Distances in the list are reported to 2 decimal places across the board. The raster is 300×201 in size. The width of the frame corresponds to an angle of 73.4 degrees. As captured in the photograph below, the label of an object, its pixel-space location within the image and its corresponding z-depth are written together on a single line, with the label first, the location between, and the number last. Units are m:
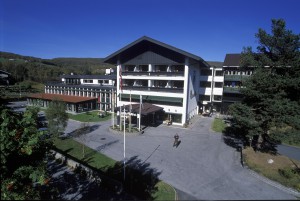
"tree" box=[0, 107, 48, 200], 8.47
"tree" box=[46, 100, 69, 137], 26.19
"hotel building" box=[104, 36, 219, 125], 35.31
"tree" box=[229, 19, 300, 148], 20.05
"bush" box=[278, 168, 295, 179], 17.81
